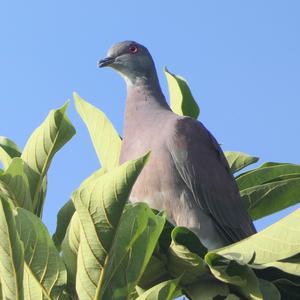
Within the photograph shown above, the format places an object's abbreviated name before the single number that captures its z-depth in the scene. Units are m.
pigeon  10.57
